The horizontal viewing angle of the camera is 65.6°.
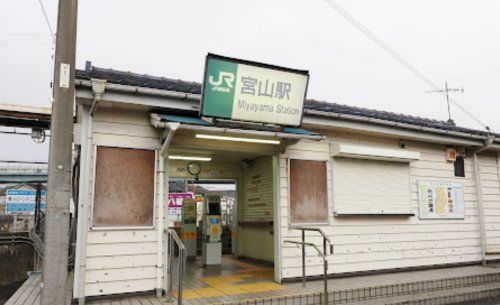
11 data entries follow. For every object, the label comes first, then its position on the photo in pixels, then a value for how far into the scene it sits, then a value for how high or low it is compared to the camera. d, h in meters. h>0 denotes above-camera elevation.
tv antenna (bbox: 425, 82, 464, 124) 17.02 +4.94
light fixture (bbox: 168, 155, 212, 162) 9.45 +1.11
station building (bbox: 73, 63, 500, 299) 5.80 +0.39
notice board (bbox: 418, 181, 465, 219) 8.95 +0.07
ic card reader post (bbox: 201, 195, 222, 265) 9.45 -0.73
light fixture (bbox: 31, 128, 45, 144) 11.70 +2.04
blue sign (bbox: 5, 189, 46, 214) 19.45 +0.10
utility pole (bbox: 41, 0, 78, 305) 3.80 +0.40
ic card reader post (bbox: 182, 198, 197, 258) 11.00 -0.63
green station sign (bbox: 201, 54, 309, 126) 5.97 +1.80
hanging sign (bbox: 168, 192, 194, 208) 18.02 +0.18
